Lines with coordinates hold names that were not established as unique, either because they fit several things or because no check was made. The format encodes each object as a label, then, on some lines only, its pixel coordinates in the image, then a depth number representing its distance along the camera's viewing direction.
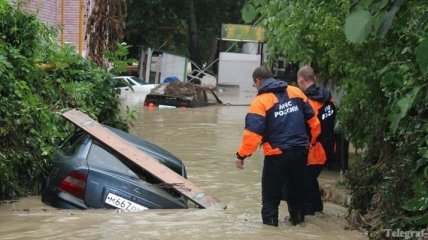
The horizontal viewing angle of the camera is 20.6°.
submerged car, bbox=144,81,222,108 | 50.28
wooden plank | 12.81
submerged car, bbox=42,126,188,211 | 11.57
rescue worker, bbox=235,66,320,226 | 11.29
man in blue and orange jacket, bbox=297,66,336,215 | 12.85
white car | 65.79
